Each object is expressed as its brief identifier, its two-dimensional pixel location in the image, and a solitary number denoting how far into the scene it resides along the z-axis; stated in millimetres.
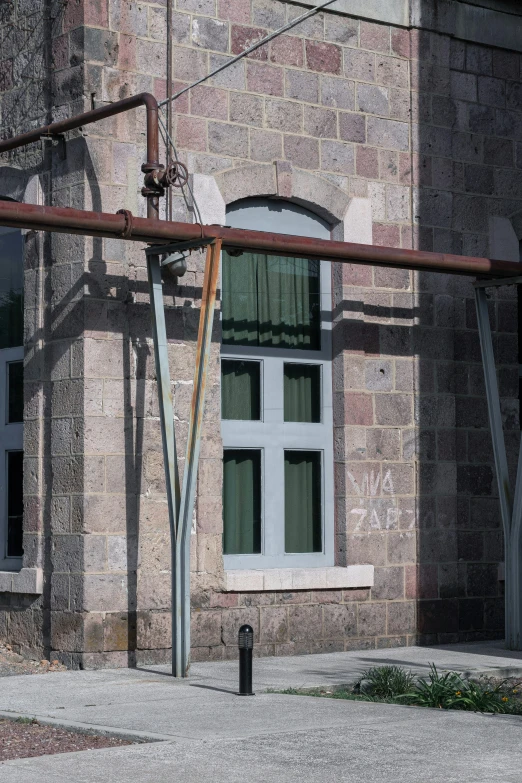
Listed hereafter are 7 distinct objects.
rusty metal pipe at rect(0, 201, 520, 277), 11156
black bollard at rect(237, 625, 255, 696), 10023
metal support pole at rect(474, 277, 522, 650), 13461
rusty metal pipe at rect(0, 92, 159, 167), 12102
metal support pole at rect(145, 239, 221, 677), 11562
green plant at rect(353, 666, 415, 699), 10219
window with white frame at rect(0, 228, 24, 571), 13359
